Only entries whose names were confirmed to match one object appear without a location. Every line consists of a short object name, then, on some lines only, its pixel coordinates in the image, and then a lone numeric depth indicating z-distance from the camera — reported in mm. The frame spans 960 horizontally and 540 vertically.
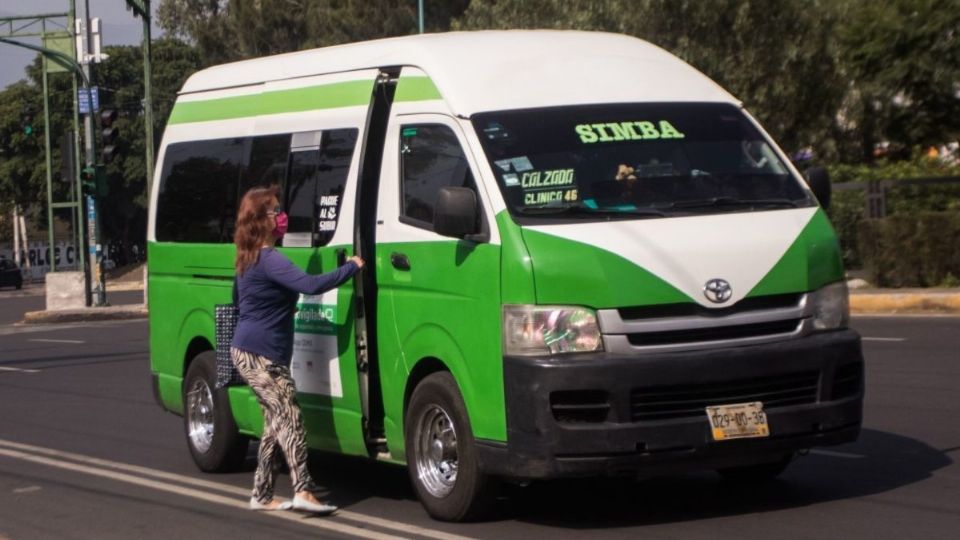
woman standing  8461
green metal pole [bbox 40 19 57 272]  43031
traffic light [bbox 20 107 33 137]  49994
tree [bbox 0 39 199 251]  77062
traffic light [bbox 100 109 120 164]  34438
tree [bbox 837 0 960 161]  23969
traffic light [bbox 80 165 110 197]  36062
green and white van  7125
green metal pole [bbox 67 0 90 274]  37844
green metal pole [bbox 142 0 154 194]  35562
